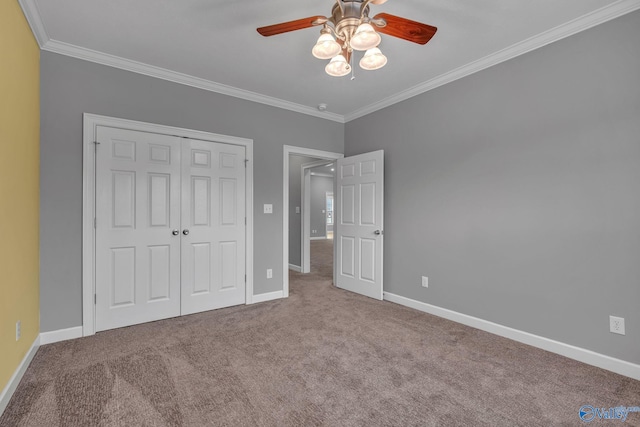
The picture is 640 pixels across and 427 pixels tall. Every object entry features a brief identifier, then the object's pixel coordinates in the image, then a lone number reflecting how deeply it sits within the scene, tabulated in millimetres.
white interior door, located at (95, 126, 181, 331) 2893
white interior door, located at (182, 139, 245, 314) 3361
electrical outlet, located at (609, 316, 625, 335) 2188
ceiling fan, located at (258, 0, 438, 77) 1684
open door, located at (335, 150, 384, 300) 3967
